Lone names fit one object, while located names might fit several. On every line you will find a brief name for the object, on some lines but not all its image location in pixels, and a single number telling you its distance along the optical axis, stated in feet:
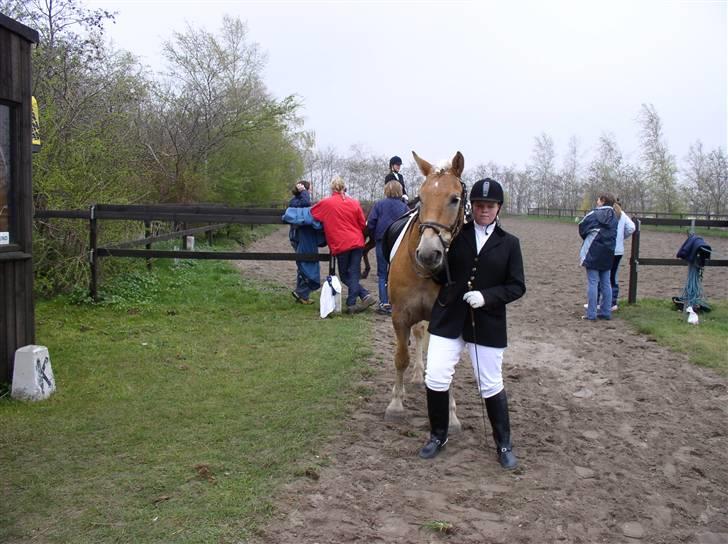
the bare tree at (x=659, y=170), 140.87
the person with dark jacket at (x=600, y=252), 28.12
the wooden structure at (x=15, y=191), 16.24
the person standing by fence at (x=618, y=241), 29.60
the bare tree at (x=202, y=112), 63.41
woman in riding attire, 12.66
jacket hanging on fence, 28.53
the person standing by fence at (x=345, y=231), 28.25
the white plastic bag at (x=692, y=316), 27.05
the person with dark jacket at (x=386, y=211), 25.95
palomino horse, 12.24
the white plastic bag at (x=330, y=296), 27.50
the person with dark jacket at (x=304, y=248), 29.94
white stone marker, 16.04
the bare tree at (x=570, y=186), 194.80
